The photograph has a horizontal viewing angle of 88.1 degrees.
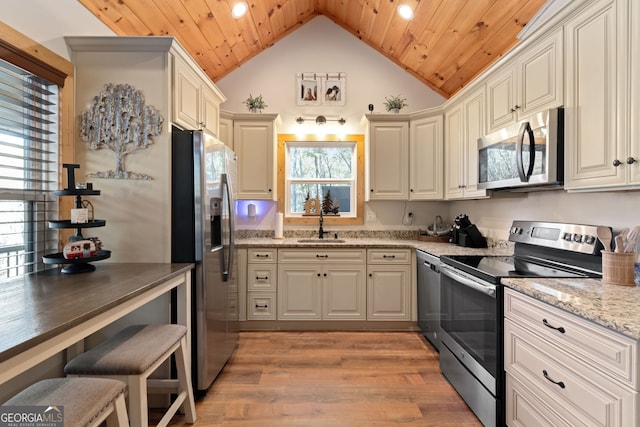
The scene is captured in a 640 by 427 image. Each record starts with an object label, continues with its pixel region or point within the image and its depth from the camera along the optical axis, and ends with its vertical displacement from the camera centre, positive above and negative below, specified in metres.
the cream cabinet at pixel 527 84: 1.86 +0.82
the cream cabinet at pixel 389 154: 3.59 +0.62
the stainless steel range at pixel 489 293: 1.78 -0.50
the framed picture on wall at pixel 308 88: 3.93 +1.47
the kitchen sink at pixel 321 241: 3.58 -0.32
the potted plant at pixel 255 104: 3.61 +1.17
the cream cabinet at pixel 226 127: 3.52 +0.90
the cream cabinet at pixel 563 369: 1.07 -0.61
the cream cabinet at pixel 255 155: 3.58 +0.61
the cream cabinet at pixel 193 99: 2.22 +0.87
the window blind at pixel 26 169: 1.65 +0.23
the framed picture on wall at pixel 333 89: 3.93 +1.46
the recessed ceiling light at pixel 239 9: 2.99 +1.86
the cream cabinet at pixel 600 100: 1.45 +0.53
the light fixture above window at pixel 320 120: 3.91 +1.09
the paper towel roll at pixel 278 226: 3.72 -0.17
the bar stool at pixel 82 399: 1.06 -0.64
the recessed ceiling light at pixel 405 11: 2.97 +1.84
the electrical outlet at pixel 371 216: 3.93 -0.05
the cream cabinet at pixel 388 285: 3.31 -0.74
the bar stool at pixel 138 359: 1.40 -0.66
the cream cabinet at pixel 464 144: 2.78 +0.63
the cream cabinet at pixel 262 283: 3.30 -0.72
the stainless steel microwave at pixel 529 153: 1.83 +0.36
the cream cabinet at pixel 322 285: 3.30 -0.74
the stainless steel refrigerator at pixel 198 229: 2.14 -0.12
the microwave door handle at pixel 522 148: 1.97 +0.37
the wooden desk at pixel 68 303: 0.94 -0.35
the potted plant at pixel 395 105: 3.60 +1.16
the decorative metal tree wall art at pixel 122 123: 2.09 +0.56
